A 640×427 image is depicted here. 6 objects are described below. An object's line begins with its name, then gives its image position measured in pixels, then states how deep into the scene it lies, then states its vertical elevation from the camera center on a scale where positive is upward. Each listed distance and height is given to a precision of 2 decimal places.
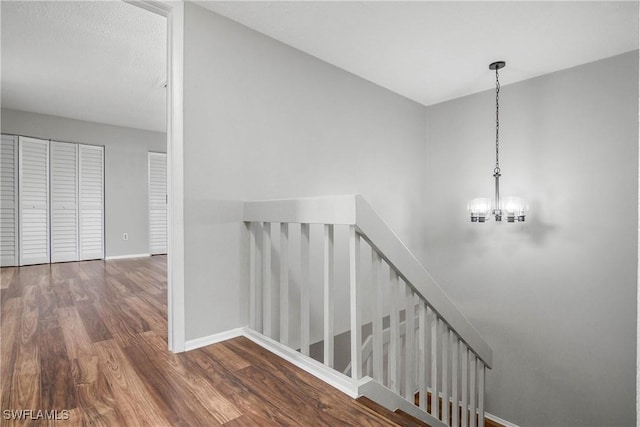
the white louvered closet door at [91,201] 5.11 +0.21
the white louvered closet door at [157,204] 5.79 +0.18
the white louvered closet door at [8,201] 4.47 +0.18
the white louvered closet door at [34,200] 4.62 +0.20
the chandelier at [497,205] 2.77 +0.06
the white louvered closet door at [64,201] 4.88 +0.20
